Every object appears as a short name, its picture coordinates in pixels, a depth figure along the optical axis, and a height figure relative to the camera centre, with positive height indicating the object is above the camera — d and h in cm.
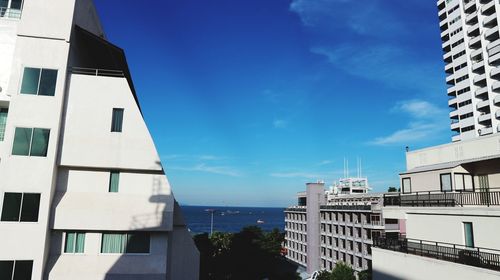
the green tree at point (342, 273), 4746 -1128
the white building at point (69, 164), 1448 +131
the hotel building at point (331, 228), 5898 -669
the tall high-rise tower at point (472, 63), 6331 +2760
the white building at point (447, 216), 1478 -102
